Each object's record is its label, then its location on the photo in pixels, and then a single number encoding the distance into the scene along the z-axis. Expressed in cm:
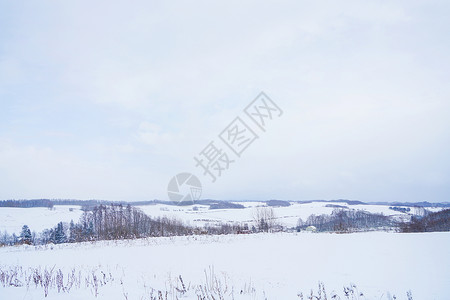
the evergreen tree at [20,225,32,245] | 4183
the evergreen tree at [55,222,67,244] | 4053
